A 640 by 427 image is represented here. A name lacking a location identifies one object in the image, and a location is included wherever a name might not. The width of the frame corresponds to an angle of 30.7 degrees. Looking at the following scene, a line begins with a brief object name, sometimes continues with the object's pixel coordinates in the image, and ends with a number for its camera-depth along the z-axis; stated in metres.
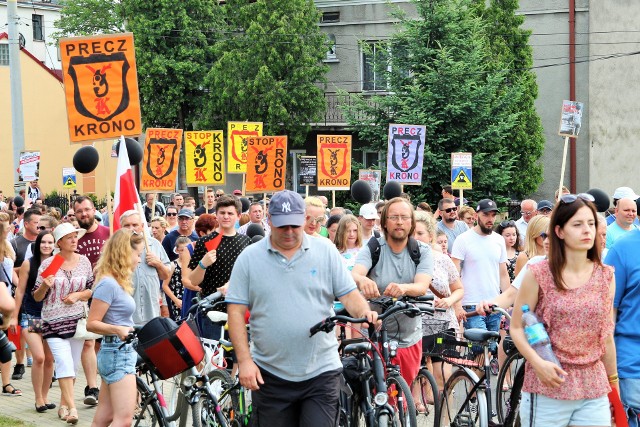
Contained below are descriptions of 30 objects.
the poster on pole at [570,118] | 20.77
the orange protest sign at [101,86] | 13.60
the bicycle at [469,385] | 8.40
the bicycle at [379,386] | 7.60
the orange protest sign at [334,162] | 23.81
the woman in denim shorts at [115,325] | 8.59
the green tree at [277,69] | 41.28
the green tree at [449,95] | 31.80
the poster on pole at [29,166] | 25.03
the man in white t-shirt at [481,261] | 11.87
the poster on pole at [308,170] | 25.55
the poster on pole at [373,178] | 25.61
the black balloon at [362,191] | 18.98
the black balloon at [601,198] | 15.48
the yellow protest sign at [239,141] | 26.38
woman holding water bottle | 5.77
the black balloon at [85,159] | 15.91
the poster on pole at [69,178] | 30.41
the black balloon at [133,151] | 15.59
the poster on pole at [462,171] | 22.33
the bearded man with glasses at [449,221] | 14.85
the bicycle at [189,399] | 8.44
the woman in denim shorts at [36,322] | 11.59
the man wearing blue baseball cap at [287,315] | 6.50
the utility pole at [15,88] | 25.30
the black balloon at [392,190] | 19.02
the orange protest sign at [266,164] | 22.73
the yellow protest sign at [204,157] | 24.05
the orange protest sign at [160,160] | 21.00
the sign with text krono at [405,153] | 22.02
